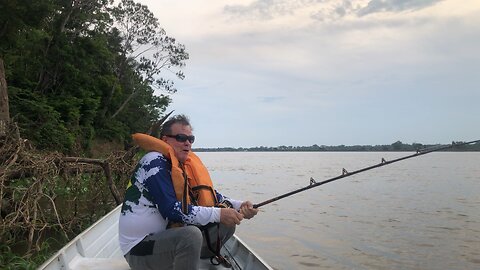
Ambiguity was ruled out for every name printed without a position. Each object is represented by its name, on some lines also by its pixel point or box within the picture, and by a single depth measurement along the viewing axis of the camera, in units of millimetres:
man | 3121
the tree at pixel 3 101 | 8638
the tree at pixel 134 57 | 31844
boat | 4195
